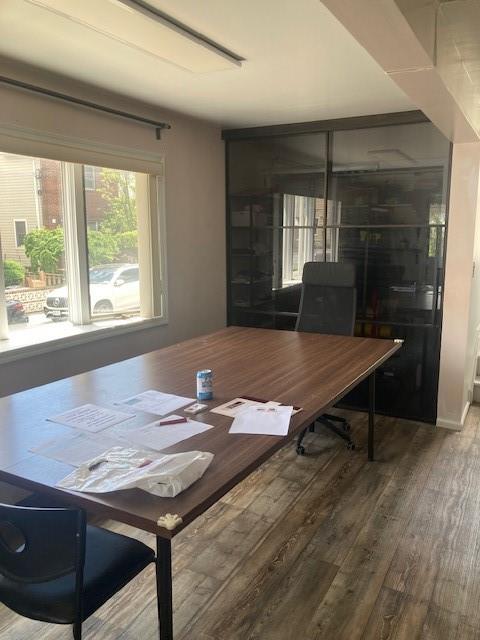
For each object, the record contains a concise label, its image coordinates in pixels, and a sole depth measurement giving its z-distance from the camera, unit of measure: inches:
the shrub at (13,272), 116.6
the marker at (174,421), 76.4
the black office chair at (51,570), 52.1
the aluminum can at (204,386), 87.7
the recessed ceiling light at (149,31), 79.3
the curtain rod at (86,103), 107.9
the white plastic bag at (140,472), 56.3
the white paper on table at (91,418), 74.9
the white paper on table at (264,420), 73.8
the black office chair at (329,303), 144.4
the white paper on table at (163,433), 69.2
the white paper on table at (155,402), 82.5
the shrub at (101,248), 137.2
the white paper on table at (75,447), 64.6
